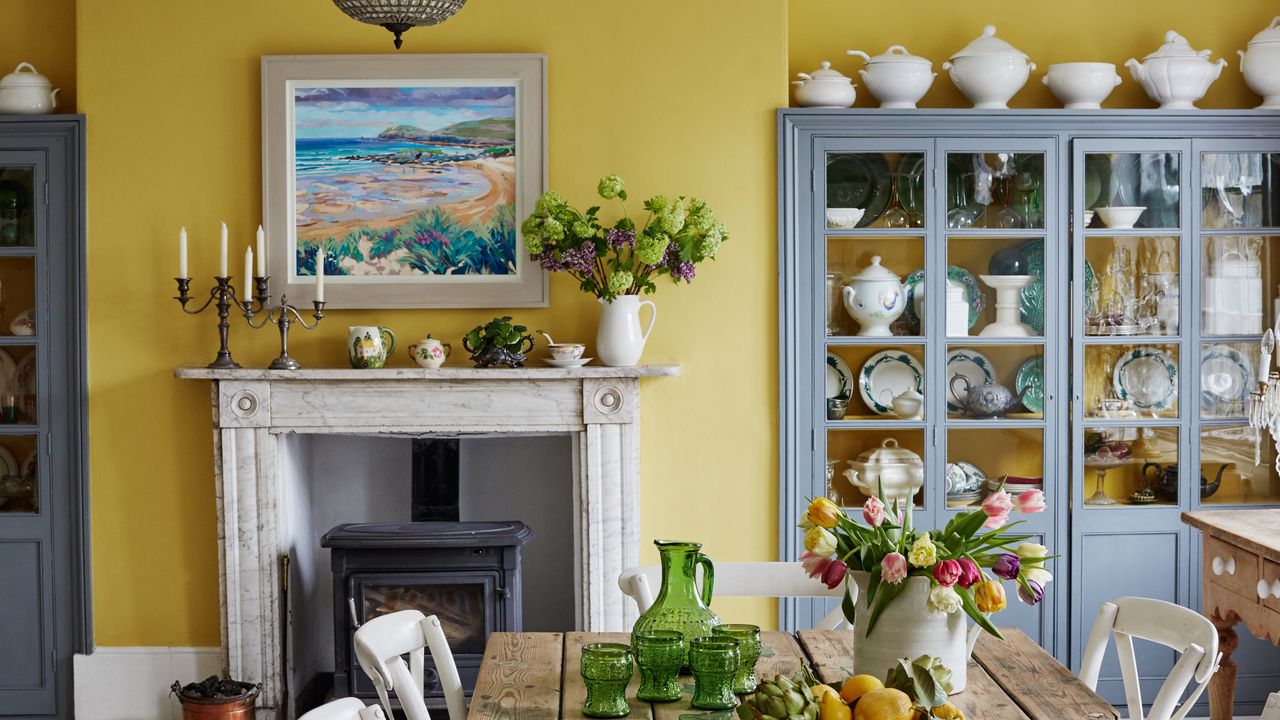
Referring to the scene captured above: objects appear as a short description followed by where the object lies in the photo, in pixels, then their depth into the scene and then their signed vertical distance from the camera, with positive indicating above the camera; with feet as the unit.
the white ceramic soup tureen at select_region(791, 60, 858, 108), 12.86 +2.62
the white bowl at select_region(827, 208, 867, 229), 12.96 +1.28
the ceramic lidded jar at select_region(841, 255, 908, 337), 12.97 +0.41
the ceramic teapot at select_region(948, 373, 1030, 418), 13.14 -0.69
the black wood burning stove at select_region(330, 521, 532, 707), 12.55 -2.45
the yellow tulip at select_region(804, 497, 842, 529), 6.61 -0.97
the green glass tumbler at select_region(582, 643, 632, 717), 6.51 -1.86
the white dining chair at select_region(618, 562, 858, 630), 9.52 -1.93
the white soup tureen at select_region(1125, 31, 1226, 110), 12.86 +2.81
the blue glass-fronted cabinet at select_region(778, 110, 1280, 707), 12.92 +0.19
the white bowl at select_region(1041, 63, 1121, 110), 12.86 +2.71
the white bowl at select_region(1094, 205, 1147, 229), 13.05 +1.30
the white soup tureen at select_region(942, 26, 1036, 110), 12.79 +2.82
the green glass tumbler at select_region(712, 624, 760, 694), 6.84 -1.81
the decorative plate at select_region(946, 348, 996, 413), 13.17 -0.35
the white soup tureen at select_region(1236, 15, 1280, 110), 13.06 +2.93
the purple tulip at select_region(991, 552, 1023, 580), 6.49 -1.24
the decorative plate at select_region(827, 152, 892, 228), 12.94 +1.68
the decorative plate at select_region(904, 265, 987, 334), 13.06 +0.45
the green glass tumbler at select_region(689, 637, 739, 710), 6.50 -1.80
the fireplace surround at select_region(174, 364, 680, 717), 12.48 -1.04
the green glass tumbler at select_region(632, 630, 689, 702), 6.71 -1.82
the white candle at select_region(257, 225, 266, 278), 12.24 +0.87
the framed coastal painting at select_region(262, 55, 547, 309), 12.64 +1.71
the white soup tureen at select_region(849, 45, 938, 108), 12.84 +2.76
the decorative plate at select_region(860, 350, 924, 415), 13.12 -0.45
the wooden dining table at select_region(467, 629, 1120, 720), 6.65 -2.06
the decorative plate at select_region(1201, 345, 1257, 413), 13.24 -0.45
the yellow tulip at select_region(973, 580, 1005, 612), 6.36 -1.37
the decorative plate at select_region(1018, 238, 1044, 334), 13.04 +0.48
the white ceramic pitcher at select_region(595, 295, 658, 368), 12.38 +0.05
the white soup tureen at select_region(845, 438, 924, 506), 13.07 -1.44
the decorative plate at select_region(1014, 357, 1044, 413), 13.12 -0.51
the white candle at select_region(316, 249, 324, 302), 12.34 +0.66
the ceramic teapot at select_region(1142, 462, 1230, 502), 13.23 -1.61
